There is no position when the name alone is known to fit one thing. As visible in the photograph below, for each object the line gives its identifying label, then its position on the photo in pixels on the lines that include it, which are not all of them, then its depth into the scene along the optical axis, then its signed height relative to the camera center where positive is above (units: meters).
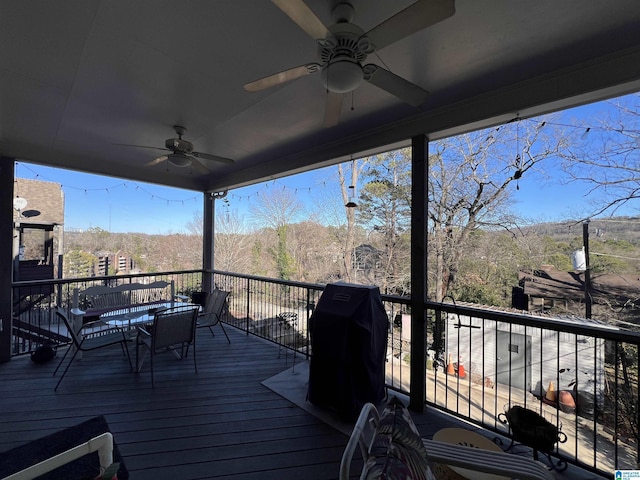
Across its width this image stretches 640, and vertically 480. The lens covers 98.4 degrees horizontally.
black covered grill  2.26 -0.86
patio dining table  3.11 -0.85
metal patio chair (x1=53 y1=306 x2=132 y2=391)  2.77 -1.05
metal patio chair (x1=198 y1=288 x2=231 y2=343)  3.79 -0.90
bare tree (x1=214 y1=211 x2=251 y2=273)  10.94 +0.08
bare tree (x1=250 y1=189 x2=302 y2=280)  9.73 +1.11
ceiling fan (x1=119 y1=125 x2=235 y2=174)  2.99 +1.03
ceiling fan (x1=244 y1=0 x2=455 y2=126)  1.17 +1.00
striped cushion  0.76 -0.62
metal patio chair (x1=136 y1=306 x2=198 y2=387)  2.85 -0.94
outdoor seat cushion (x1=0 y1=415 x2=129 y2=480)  1.69 -1.39
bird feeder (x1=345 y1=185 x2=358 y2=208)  3.99 +1.01
